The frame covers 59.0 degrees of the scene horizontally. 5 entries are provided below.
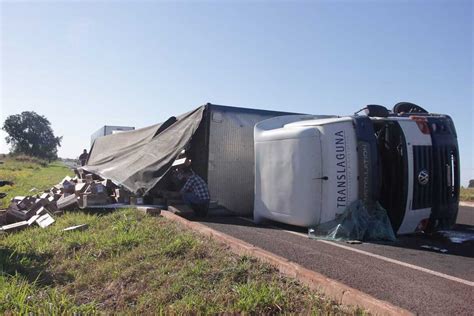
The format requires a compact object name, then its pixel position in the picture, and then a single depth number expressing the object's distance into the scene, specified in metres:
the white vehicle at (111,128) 20.30
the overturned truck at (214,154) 8.76
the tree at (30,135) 80.75
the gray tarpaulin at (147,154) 8.92
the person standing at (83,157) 19.09
